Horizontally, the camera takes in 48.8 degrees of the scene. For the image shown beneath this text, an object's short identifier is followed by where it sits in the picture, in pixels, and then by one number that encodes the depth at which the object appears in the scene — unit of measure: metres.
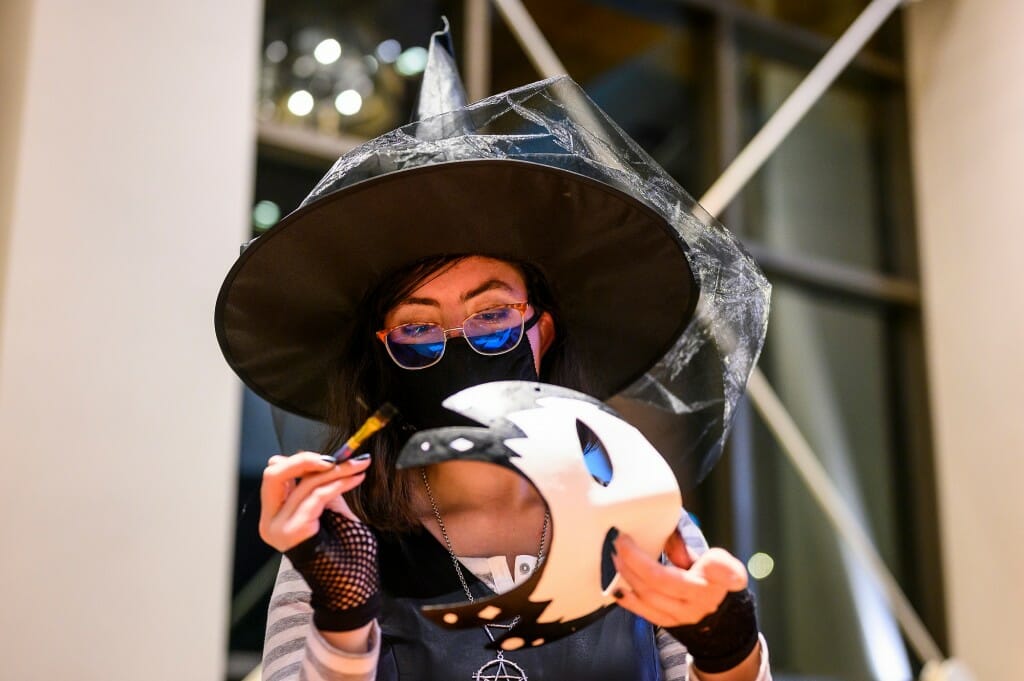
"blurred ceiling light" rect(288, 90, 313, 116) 2.80
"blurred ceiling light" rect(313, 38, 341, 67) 2.82
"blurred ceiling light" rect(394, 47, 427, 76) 2.90
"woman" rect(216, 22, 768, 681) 1.08
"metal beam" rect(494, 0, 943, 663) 2.98
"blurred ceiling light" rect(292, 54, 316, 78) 2.79
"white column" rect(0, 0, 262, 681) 1.90
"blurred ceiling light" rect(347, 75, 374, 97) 2.85
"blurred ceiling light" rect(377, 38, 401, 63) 2.88
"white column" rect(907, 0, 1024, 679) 3.27
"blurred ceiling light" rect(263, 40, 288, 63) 2.75
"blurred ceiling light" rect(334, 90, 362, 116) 2.84
